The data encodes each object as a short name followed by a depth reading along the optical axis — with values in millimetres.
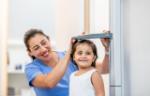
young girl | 1951
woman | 2439
